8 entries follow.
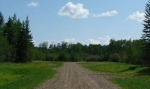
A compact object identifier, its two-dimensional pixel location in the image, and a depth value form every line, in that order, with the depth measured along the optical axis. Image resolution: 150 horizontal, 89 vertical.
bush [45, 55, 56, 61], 164.27
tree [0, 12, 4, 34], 113.12
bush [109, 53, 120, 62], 156.75
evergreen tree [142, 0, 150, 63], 61.41
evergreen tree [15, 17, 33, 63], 98.06
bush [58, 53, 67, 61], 166.25
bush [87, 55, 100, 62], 170.44
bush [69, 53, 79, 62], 170.48
